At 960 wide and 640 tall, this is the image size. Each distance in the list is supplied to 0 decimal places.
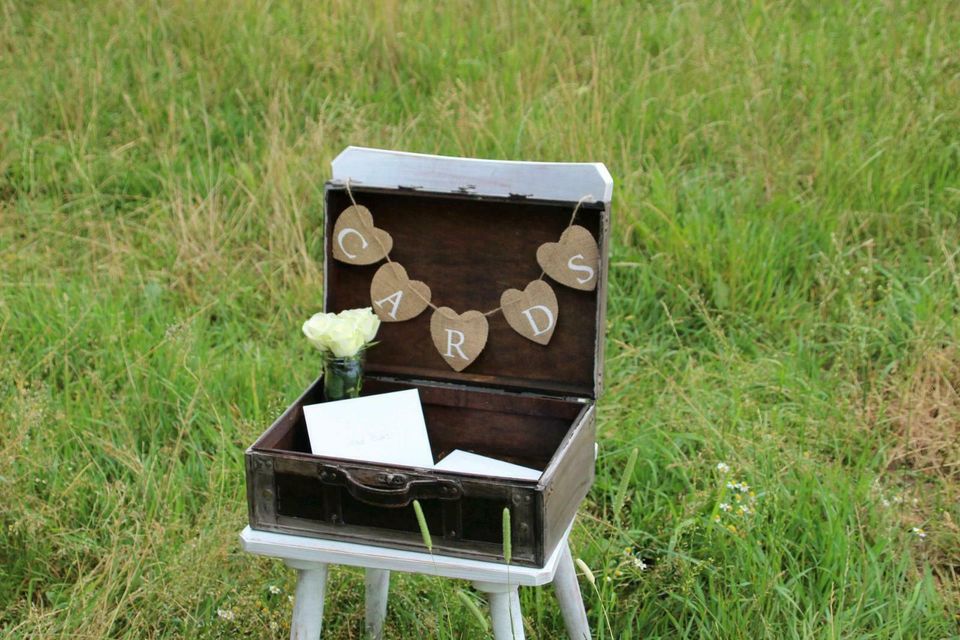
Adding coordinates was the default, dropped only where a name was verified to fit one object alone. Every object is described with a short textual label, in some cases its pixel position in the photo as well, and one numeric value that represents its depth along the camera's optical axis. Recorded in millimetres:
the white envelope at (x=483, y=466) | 2477
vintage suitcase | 2156
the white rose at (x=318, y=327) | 2379
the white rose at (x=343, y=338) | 2379
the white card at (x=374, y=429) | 2379
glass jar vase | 2449
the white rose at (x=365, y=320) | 2416
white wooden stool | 2113
